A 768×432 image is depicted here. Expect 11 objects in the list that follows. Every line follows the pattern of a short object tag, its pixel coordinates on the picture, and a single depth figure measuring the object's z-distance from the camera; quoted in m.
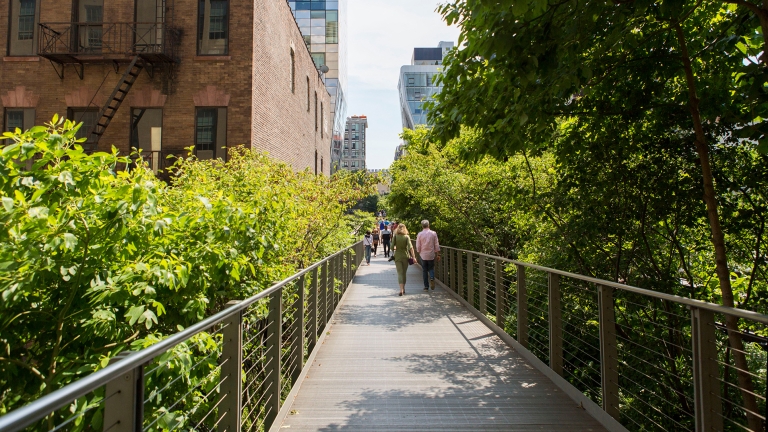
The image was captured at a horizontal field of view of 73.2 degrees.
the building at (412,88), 125.12
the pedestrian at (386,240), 30.09
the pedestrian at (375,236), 30.91
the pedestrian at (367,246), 23.84
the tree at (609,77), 4.33
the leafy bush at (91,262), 3.27
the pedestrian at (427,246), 12.91
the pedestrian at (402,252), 12.94
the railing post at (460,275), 11.62
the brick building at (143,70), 15.29
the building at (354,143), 151.38
